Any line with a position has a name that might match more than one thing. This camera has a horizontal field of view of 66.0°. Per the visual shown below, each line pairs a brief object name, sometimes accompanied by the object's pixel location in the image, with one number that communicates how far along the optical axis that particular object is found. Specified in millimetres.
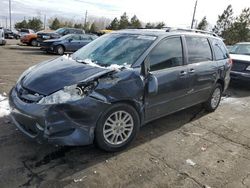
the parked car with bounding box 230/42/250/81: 6042
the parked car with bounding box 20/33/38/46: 15612
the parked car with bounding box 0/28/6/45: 14040
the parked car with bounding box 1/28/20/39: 25366
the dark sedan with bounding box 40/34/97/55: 11958
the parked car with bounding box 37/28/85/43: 14657
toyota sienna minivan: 2353
